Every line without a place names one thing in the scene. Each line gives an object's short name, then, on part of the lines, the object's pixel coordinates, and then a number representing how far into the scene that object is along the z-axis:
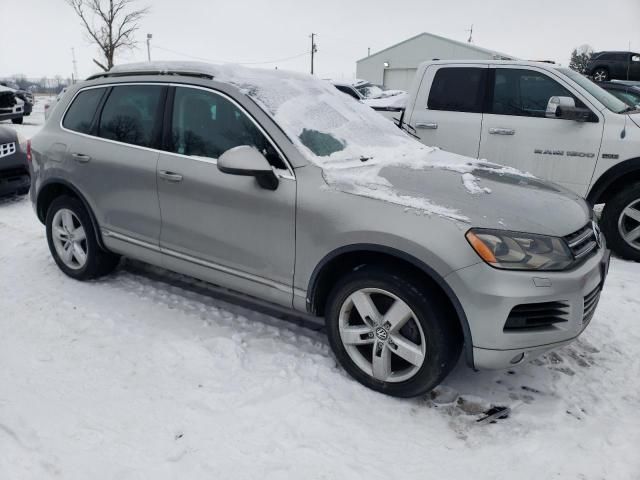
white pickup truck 5.06
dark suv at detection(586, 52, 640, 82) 20.72
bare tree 27.77
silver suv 2.50
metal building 37.84
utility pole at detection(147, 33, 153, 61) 45.34
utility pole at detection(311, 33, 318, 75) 60.31
